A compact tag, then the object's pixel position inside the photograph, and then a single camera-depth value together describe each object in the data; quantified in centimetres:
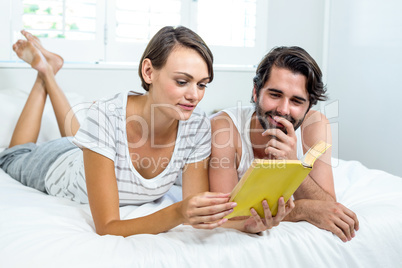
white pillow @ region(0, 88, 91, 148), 214
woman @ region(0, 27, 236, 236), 118
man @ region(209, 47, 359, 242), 132
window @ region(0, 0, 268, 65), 255
